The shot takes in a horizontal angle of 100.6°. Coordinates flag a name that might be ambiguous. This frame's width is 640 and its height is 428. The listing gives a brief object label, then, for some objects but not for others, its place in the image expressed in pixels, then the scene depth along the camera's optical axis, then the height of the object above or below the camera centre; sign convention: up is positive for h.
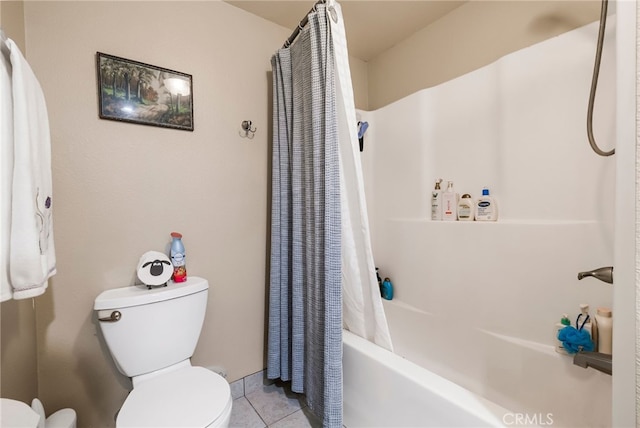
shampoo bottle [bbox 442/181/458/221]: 1.65 +0.02
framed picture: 1.25 +0.58
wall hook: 1.62 +0.49
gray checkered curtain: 1.14 -0.09
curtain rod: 1.18 +0.91
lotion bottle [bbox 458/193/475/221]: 1.57 -0.01
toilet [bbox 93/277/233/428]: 0.90 -0.62
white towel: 0.70 +0.06
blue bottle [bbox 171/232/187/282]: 1.33 -0.25
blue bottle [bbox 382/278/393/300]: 1.94 -0.61
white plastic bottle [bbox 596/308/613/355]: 1.03 -0.49
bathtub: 0.79 -0.65
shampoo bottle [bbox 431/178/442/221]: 1.72 +0.03
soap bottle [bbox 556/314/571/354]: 1.16 -0.54
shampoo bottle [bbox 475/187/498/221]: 1.48 -0.01
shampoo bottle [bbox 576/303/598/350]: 1.09 -0.50
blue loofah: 1.07 -0.55
